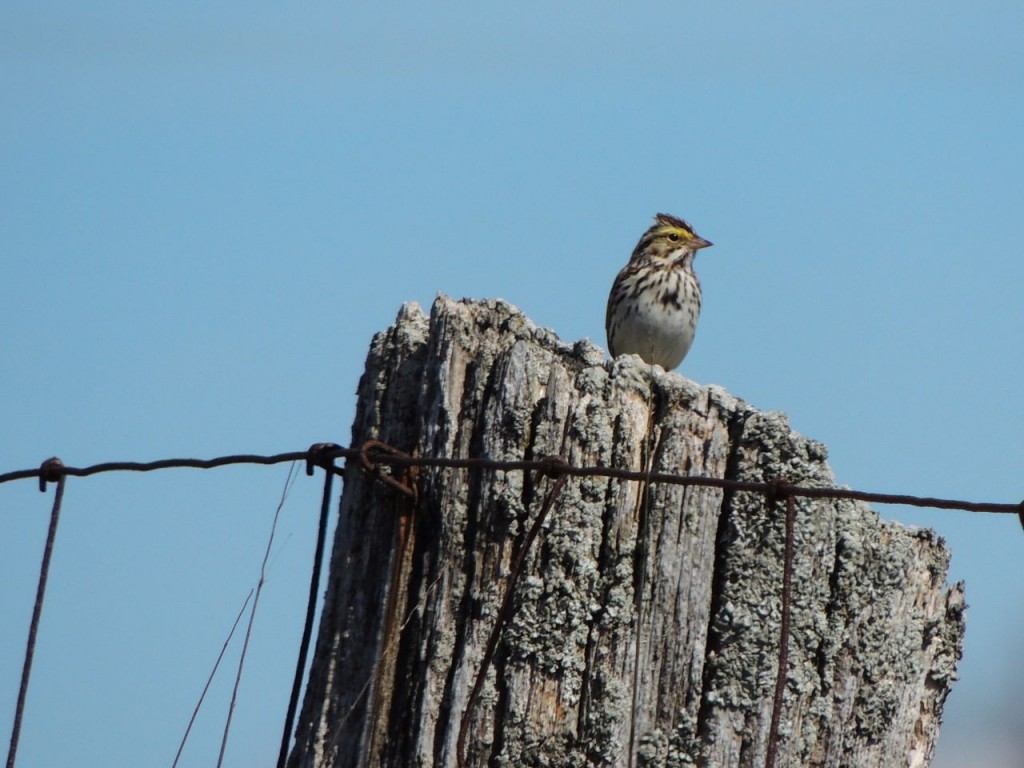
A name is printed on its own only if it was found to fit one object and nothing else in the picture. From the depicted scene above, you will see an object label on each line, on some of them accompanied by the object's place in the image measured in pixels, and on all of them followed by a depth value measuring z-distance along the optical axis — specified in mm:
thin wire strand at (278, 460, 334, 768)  6348
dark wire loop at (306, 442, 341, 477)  6777
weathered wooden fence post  6137
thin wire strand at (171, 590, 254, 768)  6340
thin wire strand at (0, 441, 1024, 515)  5586
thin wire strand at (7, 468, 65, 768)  6401
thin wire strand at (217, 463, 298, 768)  6281
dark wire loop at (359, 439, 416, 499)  6582
